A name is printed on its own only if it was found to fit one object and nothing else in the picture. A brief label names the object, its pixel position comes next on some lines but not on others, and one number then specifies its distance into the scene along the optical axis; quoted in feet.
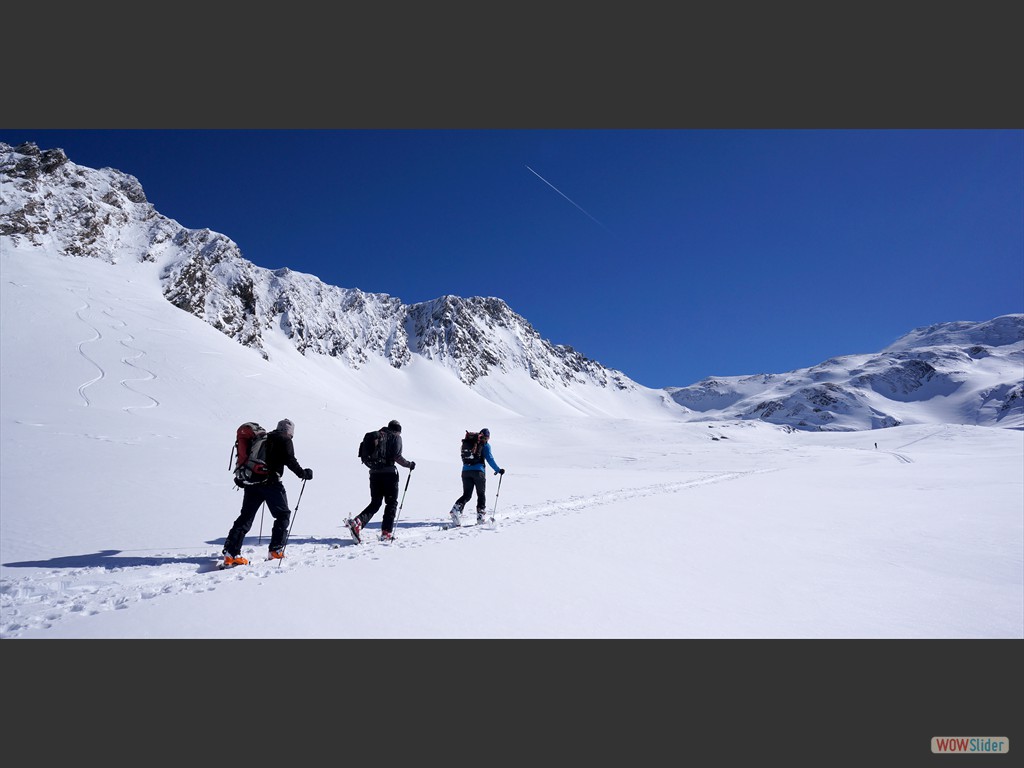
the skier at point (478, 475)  32.83
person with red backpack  21.01
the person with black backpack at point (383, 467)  27.09
